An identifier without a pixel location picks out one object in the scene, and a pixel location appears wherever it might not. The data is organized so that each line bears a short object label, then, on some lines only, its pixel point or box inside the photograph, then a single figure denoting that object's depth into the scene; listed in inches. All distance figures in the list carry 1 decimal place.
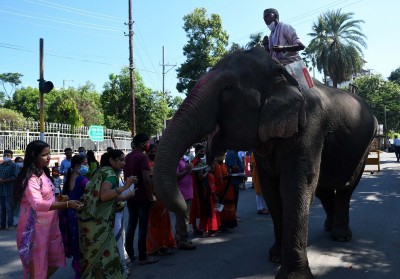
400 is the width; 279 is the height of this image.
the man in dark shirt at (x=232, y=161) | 368.5
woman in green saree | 149.4
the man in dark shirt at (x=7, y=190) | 343.9
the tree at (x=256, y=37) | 1491.3
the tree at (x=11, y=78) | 3031.5
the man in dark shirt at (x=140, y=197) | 212.7
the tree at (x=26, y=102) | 1875.0
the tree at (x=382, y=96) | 1972.2
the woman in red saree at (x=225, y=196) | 295.0
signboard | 581.9
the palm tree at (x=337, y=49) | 1302.9
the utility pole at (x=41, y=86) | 553.9
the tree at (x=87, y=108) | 1551.4
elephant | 135.9
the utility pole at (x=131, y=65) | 881.5
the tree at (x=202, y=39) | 1301.7
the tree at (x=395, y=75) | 2687.0
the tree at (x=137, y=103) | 1168.8
